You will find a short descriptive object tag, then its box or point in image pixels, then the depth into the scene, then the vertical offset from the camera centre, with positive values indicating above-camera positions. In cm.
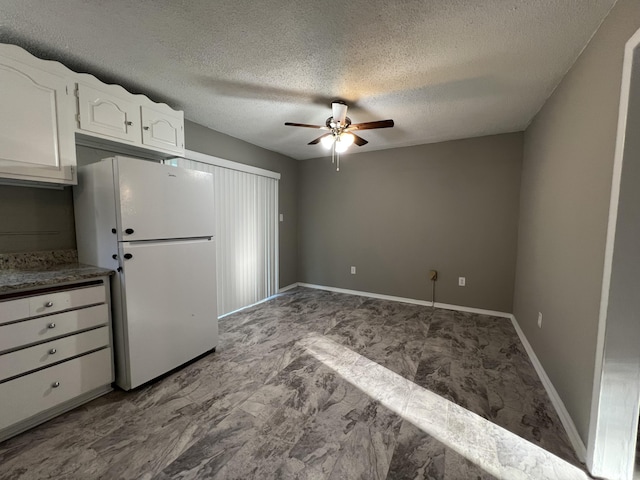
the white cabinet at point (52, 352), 151 -85
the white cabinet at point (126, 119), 194 +83
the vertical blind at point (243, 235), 345 -20
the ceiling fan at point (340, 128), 236 +86
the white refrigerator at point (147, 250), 188 -24
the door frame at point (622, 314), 121 -43
